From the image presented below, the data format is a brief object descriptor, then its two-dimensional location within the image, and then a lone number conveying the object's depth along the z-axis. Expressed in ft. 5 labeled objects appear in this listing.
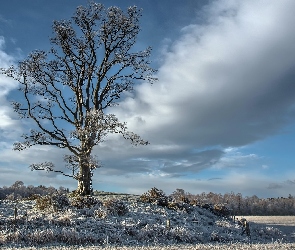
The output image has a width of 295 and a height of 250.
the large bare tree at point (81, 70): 104.83
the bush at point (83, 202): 86.94
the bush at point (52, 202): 84.58
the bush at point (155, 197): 100.91
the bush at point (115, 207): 84.46
